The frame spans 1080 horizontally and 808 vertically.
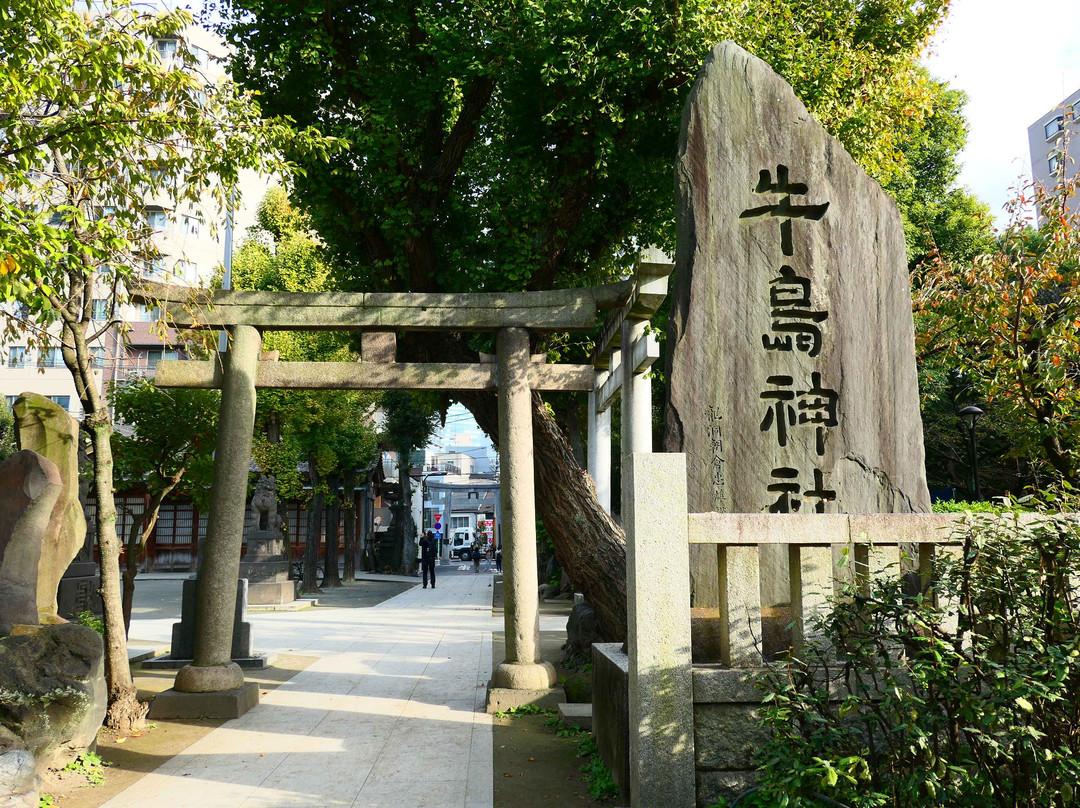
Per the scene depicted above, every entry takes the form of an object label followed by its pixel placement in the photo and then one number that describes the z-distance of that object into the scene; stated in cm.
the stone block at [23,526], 572
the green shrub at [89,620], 944
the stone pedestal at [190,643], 1029
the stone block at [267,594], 1962
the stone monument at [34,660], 495
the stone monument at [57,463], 664
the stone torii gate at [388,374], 793
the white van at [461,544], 5822
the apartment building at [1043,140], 3462
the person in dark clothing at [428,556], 2809
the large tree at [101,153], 496
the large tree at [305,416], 2217
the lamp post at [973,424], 1552
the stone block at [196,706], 746
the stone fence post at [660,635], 377
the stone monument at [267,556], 1980
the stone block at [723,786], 379
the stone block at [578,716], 696
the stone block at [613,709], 459
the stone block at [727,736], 382
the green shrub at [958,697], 310
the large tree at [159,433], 1039
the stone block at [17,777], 421
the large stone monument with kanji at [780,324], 556
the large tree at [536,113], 948
